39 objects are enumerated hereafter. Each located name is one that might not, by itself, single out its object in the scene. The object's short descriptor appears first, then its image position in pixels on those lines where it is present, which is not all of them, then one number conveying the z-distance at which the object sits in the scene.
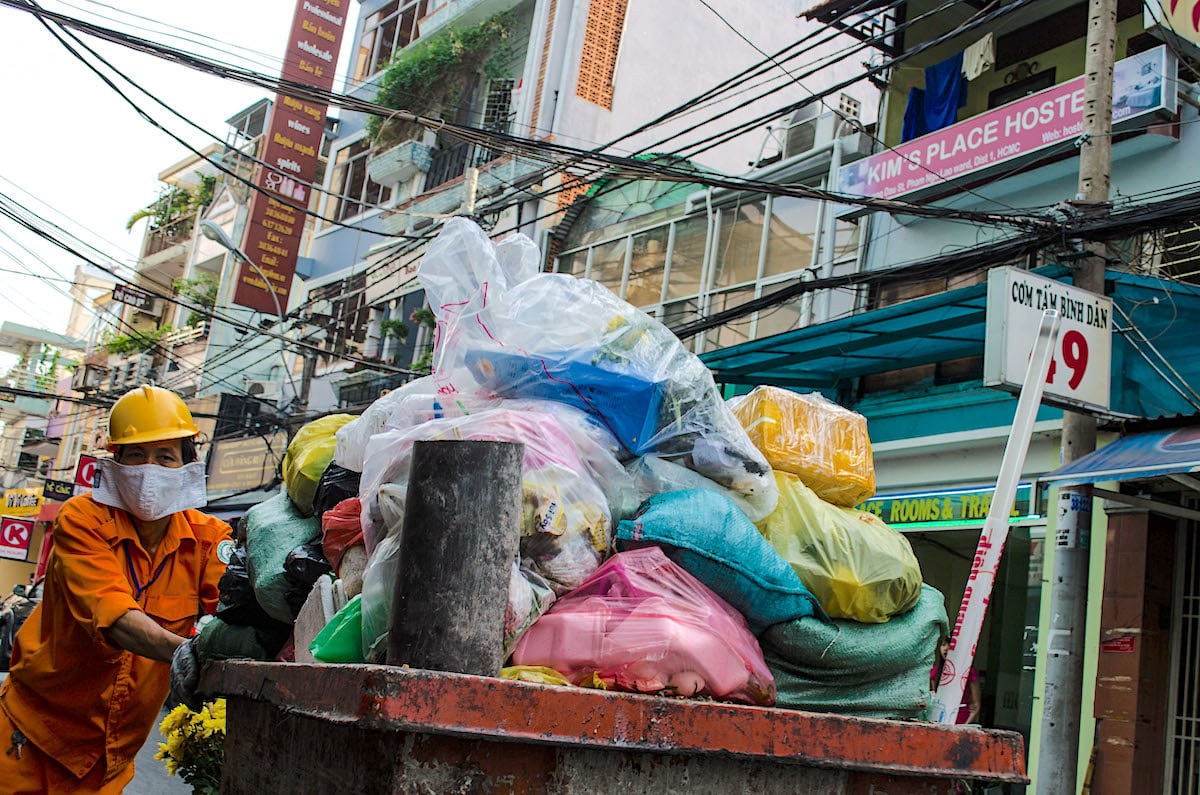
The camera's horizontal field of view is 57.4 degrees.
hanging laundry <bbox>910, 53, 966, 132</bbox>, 12.24
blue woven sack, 2.31
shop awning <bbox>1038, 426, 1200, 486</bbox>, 6.44
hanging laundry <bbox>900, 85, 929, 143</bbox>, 12.59
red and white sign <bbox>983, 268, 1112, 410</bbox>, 6.68
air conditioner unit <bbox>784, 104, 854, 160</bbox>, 14.18
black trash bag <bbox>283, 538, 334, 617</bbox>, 2.60
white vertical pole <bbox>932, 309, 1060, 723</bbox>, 2.55
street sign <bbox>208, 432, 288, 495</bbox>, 21.95
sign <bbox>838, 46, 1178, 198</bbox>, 9.63
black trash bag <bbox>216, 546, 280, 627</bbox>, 2.79
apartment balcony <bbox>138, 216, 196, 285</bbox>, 36.31
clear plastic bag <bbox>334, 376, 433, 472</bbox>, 2.93
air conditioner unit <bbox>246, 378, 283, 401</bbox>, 27.06
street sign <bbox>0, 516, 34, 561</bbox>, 17.98
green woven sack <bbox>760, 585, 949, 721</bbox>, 2.35
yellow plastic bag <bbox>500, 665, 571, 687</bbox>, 1.86
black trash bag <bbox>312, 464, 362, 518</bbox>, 2.92
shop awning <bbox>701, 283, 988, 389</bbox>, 9.66
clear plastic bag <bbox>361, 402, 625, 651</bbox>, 2.10
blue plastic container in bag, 2.69
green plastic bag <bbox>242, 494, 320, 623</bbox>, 2.70
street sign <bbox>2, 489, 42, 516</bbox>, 33.41
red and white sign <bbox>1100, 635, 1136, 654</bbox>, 8.20
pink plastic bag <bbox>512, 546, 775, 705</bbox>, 1.95
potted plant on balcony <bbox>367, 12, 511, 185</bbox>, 22.11
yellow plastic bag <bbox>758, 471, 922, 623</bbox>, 2.59
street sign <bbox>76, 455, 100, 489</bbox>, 17.41
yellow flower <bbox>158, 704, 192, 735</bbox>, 3.22
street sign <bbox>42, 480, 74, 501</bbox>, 25.77
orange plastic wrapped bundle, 3.11
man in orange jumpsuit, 3.01
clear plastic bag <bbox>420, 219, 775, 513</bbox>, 2.71
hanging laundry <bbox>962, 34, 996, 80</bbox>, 11.78
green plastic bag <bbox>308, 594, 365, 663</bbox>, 2.04
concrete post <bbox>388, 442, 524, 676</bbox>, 1.74
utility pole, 6.70
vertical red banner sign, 23.61
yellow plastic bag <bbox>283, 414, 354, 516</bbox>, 3.18
